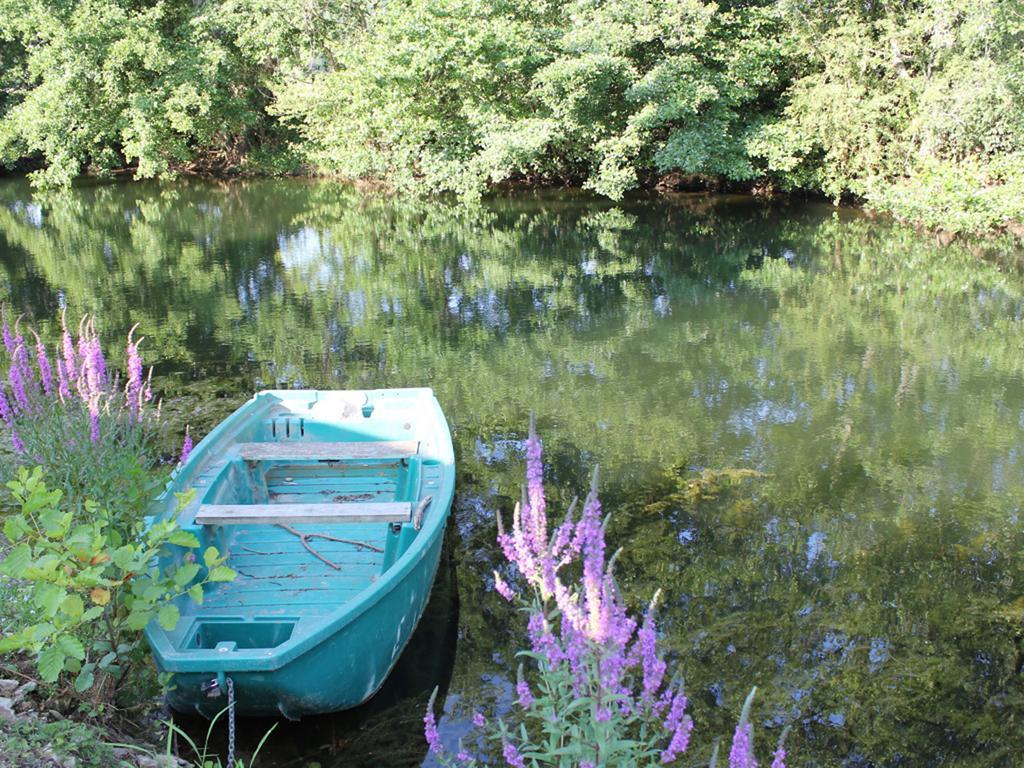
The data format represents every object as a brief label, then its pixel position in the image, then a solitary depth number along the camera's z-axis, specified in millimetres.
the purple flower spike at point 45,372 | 4570
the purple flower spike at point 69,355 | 4551
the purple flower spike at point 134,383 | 4645
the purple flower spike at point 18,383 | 4523
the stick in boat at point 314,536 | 4793
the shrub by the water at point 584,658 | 2184
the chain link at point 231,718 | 3145
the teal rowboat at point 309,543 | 3566
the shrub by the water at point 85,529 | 2811
